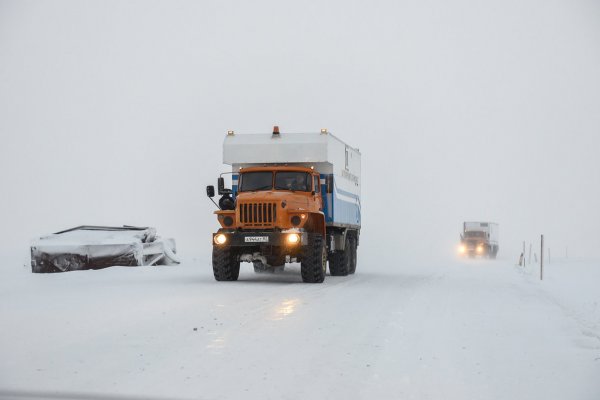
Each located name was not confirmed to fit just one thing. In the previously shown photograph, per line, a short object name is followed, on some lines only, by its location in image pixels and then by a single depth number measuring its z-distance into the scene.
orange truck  16.78
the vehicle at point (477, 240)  50.62
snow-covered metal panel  21.09
